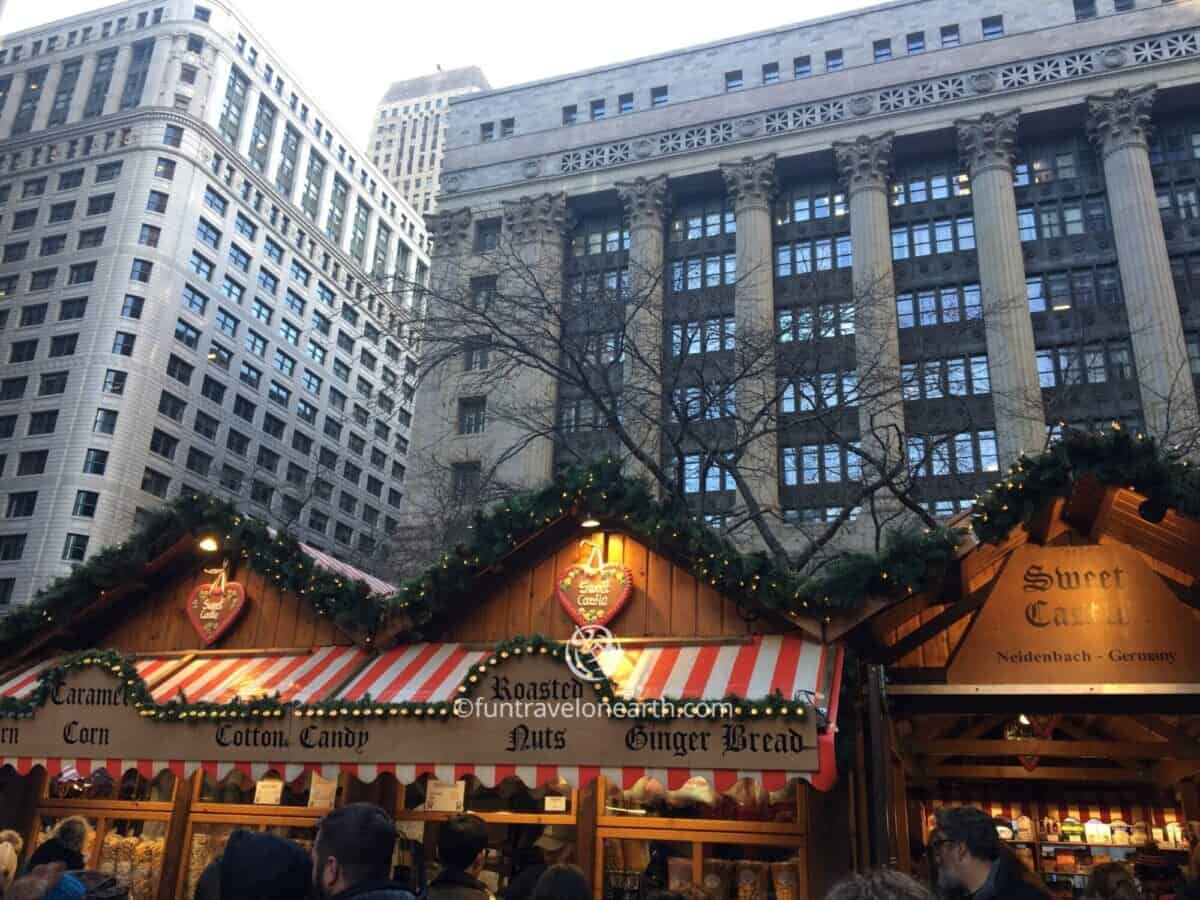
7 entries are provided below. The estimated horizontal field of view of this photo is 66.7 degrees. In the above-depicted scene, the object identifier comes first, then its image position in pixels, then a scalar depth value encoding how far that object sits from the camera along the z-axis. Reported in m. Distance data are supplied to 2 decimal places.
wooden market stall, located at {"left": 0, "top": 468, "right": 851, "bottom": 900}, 7.69
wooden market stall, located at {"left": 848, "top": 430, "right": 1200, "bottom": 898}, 7.36
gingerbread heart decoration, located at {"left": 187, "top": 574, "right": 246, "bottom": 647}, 10.59
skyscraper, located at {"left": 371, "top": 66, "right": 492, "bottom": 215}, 149.25
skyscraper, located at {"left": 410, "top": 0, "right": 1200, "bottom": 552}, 35.88
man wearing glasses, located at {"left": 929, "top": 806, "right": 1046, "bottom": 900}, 4.84
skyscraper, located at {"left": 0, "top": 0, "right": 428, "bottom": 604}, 63.44
